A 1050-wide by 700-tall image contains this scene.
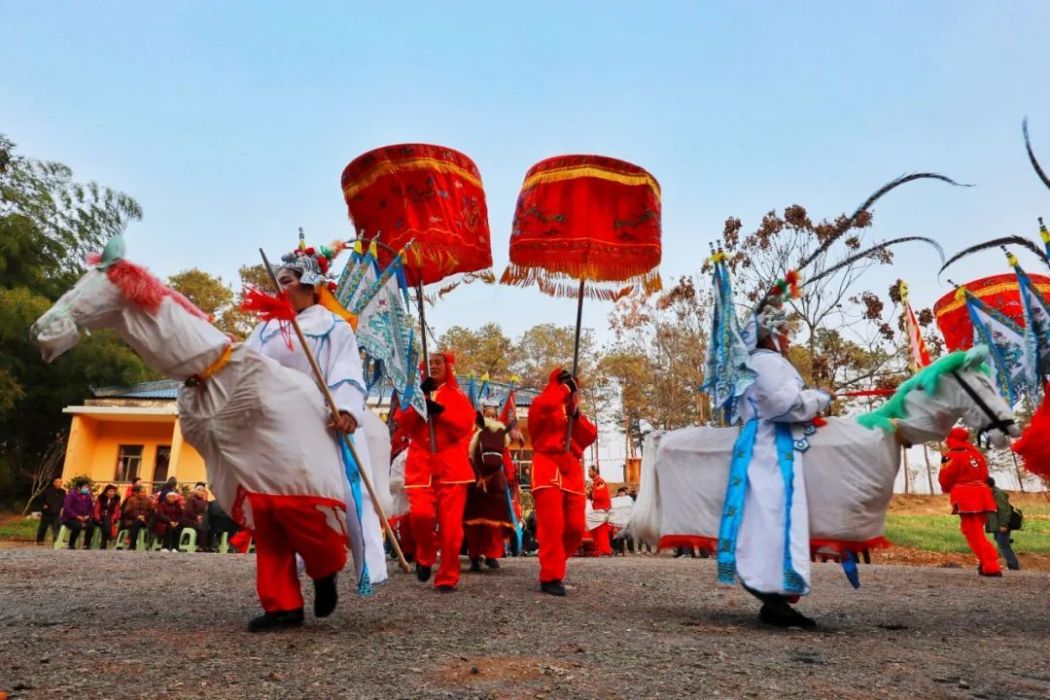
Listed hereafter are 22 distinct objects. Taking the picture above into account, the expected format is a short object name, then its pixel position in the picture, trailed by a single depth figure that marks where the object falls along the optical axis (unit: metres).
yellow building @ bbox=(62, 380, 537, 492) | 21.53
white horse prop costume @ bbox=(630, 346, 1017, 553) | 3.78
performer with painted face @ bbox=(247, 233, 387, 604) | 3.50
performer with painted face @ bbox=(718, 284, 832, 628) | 3.72
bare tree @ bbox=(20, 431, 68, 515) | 22.08
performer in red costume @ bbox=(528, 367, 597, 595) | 5.48
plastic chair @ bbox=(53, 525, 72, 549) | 12.84
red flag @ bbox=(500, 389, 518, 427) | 7.81
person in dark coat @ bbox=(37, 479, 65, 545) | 13.57
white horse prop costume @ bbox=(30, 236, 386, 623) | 2.98
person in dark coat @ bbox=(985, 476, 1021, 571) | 9.27
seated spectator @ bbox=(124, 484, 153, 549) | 12.73
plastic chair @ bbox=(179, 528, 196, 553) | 12.34
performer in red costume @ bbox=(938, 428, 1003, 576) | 7.86
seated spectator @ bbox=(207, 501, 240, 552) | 12.71
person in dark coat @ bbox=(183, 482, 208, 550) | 12.69
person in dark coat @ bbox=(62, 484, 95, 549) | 12.80
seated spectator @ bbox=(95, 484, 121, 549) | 13.22
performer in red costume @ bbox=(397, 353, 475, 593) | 5.77
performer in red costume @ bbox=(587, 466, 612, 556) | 13.12
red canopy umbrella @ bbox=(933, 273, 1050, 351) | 7.12
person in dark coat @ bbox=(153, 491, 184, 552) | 12.54
